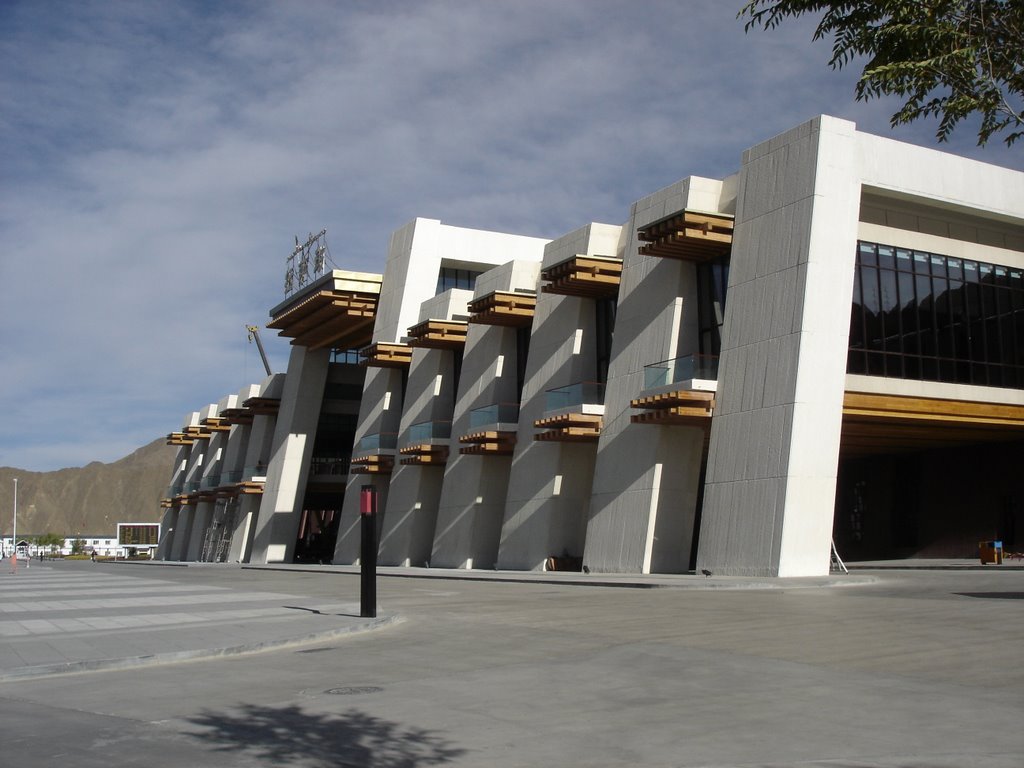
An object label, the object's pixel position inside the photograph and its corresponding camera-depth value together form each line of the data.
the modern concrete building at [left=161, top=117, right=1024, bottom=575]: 26.17
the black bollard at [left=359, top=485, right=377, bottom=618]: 16.48
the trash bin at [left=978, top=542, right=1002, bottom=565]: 29.17
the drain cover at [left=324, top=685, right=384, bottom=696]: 9.33
